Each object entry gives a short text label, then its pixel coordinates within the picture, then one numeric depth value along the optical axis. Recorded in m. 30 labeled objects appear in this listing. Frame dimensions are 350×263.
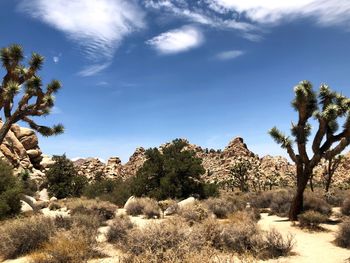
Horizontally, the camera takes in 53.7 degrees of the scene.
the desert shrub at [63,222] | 12.32
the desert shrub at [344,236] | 11.55
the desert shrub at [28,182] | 44.51
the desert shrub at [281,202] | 19.81
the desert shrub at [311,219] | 14.68
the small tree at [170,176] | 28.99
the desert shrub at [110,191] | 32.19
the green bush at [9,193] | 16.80
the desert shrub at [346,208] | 18.08
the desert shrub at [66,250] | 8.20
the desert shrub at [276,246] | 10.00
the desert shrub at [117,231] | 11.59
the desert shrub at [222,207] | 19.75
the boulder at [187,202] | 22.23
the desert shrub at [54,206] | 27.16
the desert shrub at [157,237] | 8.14
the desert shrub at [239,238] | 10.17
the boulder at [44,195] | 41.70
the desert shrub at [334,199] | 23.53
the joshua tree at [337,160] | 33.21
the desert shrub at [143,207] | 20.80
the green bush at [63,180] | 41.47
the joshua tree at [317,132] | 16.42
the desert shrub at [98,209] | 18.92
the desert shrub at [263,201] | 24.36
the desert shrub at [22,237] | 9.95
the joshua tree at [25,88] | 15.33
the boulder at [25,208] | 19.40
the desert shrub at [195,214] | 15.94
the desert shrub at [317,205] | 17.88
